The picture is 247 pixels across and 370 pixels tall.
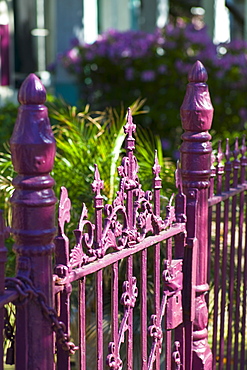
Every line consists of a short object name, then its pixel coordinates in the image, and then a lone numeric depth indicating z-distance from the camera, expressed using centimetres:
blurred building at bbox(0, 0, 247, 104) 798
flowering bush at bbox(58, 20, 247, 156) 719
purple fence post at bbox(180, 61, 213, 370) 228
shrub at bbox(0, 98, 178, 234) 324
